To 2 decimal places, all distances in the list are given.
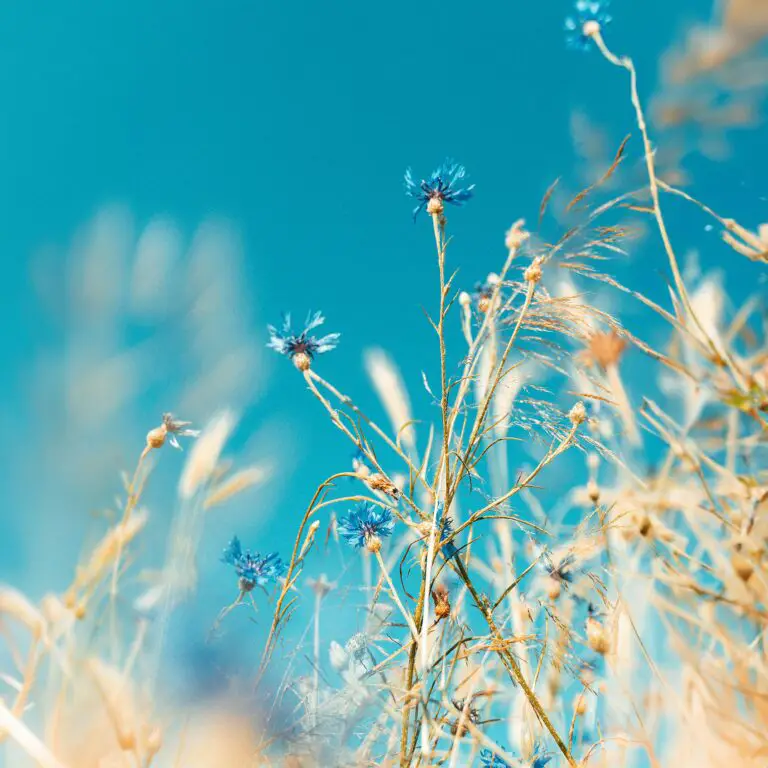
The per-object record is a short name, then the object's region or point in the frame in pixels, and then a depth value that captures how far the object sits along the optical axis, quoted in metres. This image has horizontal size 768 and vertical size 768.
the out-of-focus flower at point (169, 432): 0.75
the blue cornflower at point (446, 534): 0.70
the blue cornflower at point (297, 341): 0.78
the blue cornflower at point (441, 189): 0.78
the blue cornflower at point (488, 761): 0.70
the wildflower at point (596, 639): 0.60
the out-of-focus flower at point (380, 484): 0.71
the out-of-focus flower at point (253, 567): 0.76
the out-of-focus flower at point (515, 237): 0.73
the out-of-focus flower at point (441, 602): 0.71
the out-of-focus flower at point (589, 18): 0.74
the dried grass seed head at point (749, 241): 0.63
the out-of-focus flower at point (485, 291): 0.77
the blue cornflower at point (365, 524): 0.76
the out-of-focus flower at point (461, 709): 0.70
